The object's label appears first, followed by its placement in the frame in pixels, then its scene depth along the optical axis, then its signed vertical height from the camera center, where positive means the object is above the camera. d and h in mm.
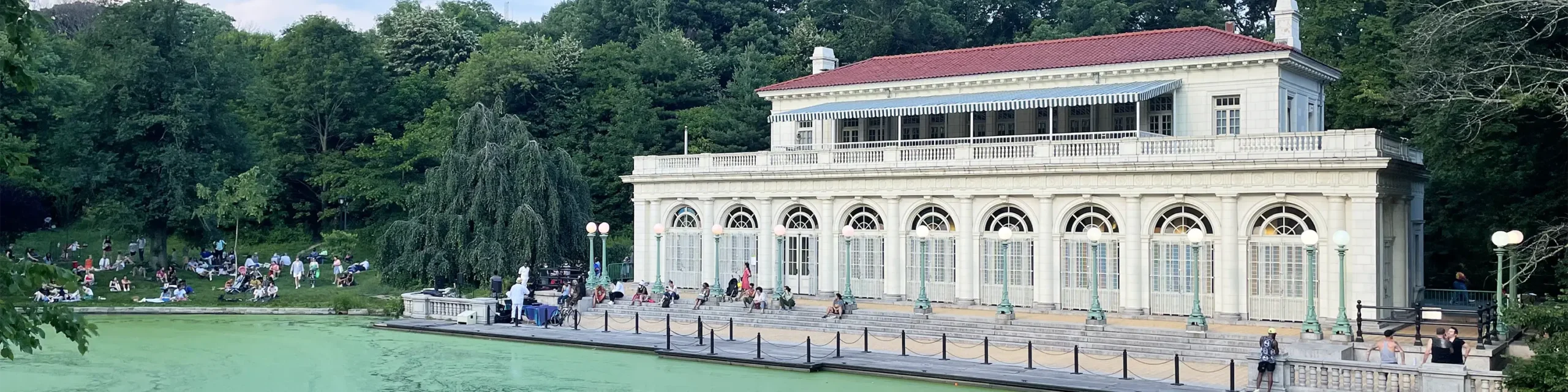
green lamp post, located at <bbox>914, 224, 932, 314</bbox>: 30656 -1745
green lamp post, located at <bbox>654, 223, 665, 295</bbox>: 35406 -915
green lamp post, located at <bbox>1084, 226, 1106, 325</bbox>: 28234 -1402
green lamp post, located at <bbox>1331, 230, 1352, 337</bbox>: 25203 -1915
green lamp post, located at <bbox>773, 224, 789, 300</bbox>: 32691 -866
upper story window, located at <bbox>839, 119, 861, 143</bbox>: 39406 +2660
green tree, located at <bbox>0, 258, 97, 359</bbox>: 10758 -715
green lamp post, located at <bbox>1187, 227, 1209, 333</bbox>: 26614 -1311
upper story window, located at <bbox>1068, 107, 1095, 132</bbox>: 35906 +2719
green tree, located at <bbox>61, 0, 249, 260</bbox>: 48188 +3647
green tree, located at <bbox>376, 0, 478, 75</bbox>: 69500 +9166
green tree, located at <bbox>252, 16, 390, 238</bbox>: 59469 +5195
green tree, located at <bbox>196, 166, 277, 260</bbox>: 48688 +950
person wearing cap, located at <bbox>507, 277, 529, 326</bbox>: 34438 -1876
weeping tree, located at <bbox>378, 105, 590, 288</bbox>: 40406 +289
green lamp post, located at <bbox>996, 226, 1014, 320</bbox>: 29516 -1782
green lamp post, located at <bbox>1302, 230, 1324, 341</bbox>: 25078 -1615
